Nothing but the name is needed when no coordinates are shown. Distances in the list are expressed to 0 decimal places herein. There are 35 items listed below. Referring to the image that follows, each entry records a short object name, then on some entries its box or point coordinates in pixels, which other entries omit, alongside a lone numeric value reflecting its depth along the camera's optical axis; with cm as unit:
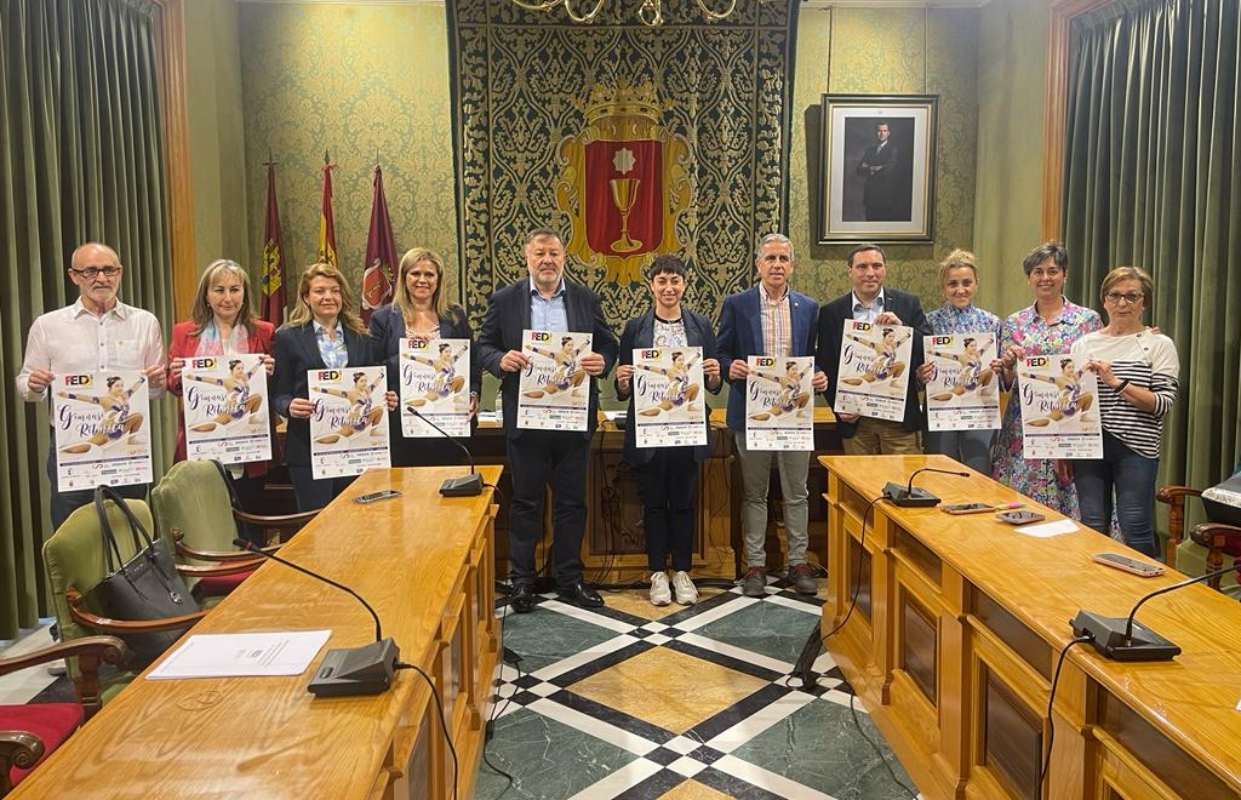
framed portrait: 568
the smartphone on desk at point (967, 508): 271
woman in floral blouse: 371
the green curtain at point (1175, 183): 403
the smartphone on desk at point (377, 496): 293
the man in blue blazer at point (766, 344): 412
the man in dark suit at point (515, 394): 400
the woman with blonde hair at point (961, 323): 396
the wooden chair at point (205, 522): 287
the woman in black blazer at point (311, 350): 364
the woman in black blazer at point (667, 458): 411
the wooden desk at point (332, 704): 125
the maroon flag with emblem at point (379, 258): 554
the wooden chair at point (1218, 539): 306
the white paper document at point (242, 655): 160
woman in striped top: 339
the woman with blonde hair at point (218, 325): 359
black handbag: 231
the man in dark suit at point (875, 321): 407
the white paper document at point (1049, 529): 245
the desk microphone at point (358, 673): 150
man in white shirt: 343
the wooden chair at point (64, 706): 203
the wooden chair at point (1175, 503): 332
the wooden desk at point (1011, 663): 148
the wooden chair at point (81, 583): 227
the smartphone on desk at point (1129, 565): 207
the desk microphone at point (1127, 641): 160
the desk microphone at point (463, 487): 300
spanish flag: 552
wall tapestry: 528
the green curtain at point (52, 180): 378
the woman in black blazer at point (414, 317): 386
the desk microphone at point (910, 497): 281
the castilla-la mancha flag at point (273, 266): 552
